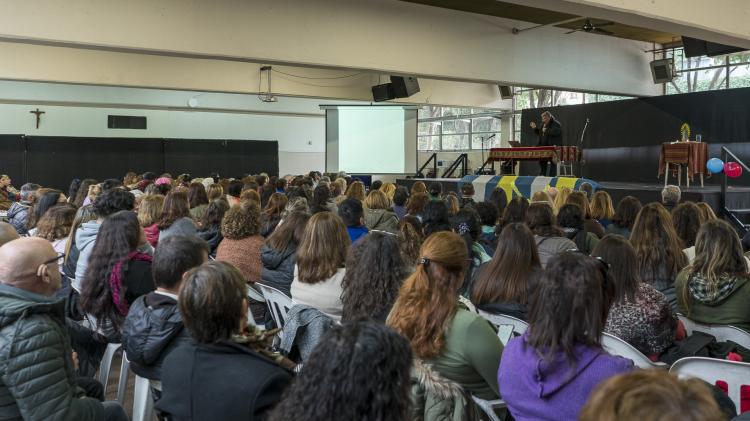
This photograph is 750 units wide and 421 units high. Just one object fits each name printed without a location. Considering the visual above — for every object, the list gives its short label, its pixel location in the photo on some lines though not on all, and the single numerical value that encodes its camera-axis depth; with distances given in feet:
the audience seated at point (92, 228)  11.61
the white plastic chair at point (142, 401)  8.88
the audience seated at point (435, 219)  13.76
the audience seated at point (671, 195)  19.45
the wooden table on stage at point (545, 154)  38.40
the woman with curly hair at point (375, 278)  7.97
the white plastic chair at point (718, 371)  6.88
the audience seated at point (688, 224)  14.16
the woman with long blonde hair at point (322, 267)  9.82
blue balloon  31.40
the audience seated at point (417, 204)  18.69
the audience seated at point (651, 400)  2.90
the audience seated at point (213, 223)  15.89
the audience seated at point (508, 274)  9.48
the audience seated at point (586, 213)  17.15
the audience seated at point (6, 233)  9.33
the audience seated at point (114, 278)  9.82
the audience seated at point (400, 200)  22.54
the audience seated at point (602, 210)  19.02
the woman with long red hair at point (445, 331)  6.68
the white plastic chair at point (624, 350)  7.78
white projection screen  51.88
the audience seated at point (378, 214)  17.57
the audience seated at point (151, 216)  15.52
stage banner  33.92
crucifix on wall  46.73
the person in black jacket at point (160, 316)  7.47
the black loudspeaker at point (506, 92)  50.03
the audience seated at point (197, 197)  20.08
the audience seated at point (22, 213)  18.31
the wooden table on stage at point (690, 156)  32.91
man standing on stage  40.27
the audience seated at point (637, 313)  8.56
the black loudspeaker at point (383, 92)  41.78
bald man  6.04
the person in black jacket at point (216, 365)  5.34
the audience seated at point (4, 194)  28.24
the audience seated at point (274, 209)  17.17
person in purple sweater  5.47
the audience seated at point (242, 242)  13.23
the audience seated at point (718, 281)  9.42
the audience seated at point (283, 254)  12.23
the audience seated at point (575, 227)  15.11
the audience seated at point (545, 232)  12.65
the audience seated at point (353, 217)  14.90
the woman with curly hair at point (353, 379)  3.75
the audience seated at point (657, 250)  11.45
